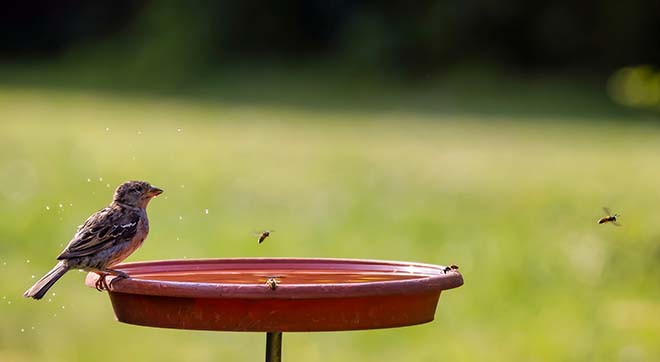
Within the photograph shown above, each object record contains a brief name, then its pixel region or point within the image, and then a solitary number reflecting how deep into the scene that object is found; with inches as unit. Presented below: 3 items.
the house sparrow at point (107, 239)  370.6
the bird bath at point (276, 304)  306.8
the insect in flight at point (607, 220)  465.1
